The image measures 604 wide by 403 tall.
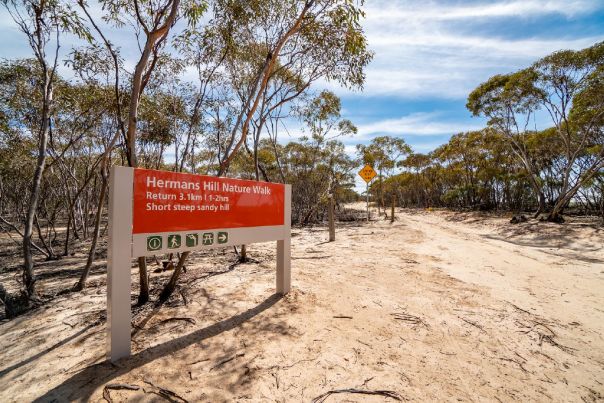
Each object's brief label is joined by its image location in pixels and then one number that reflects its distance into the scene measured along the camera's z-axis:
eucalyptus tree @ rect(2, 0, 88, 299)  4.30
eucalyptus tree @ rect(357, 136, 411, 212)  25.00
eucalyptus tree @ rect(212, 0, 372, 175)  4.86
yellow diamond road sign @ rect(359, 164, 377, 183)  14.13
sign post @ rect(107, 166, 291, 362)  2.51
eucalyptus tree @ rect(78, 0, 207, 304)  3.56
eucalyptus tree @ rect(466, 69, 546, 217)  13.81
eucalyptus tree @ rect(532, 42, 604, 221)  11.60
